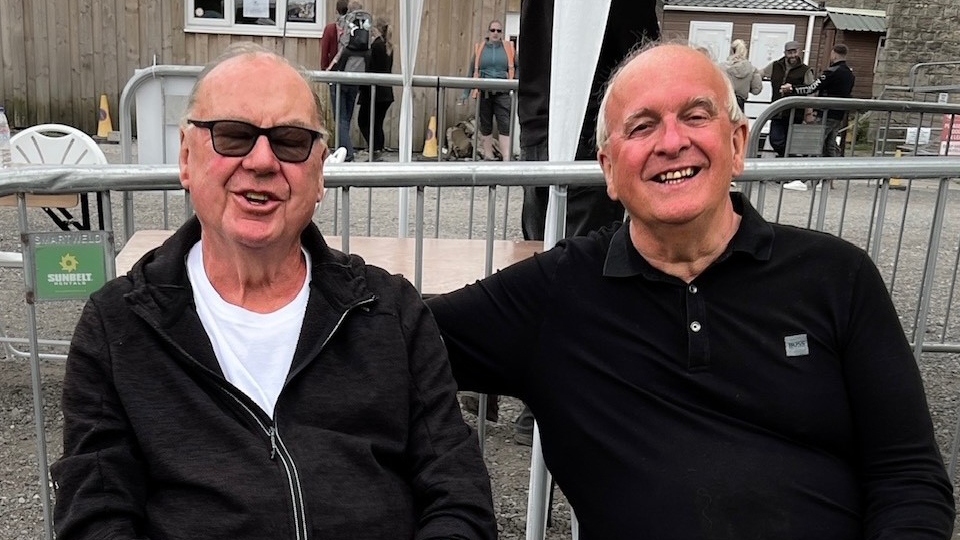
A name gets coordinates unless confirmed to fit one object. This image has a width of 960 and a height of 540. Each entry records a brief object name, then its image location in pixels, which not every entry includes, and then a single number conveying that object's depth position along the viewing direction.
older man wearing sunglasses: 1.64
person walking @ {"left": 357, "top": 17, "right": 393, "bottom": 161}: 11.73
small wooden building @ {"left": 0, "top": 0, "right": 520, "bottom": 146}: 13.32
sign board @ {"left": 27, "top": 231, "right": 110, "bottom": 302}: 1.98
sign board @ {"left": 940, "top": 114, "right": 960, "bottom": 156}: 8.52
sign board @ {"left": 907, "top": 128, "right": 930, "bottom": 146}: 10.13
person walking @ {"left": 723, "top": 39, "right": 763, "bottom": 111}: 11.91
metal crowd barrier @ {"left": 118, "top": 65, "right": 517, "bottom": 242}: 4.99
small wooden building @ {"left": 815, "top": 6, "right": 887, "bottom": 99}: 19.67
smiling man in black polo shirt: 1.79
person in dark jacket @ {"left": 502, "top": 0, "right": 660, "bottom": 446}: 3.34
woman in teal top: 12.52
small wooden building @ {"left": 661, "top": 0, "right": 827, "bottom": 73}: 18.92
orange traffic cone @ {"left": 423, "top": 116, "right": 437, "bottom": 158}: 13.25
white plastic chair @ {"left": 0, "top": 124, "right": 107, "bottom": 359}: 5.24
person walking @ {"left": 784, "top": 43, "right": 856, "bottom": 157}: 12.98
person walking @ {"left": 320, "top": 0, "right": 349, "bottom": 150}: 12.42
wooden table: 2.83
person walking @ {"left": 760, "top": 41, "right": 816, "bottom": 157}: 13.84
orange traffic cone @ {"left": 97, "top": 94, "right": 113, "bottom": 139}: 13.44
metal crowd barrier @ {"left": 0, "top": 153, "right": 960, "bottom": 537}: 1.97
